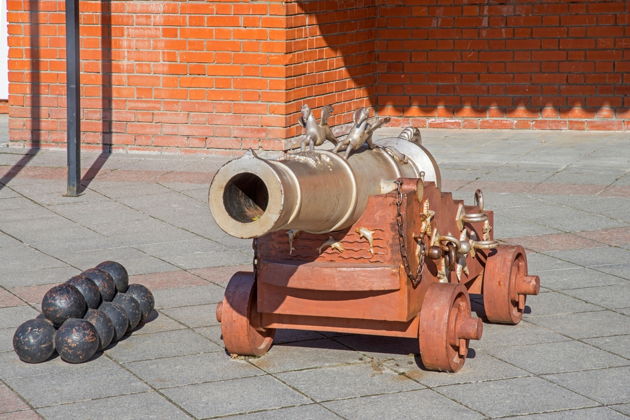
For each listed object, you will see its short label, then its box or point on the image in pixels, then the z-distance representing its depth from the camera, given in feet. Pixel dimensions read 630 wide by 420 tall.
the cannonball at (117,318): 28.91
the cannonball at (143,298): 30.21
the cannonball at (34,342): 27.48
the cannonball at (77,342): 27.35
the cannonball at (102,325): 28.06
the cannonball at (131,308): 29.57
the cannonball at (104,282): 29.68
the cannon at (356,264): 25.97
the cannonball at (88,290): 28.98
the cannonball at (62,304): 28.15
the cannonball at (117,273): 30.45
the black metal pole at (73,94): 47.19
